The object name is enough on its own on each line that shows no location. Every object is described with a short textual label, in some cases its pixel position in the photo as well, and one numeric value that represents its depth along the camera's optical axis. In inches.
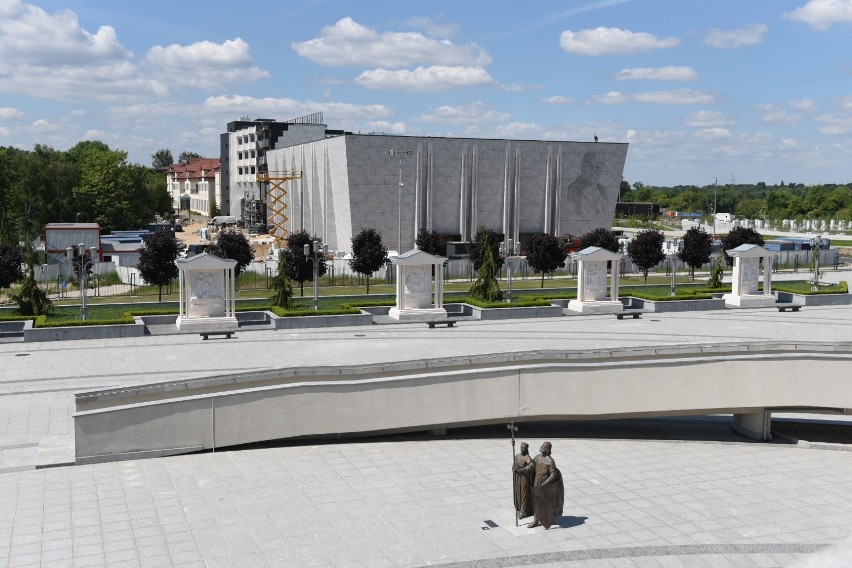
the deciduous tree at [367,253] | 1672.0
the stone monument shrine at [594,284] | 1355.8
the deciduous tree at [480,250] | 1713.8
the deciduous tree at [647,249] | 1829.2
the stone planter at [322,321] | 1210.0
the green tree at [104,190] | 3223.4
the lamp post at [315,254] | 1330.0
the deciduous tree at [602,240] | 1897.1
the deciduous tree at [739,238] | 1911.9
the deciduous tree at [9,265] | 1562.5
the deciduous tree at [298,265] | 1568.7
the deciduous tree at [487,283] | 1413.6
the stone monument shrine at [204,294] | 1152.8
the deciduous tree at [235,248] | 1630.2
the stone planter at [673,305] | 1404.7
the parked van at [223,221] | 3503.4
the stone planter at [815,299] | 1479.0
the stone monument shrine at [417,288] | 1272.1
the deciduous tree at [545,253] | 1782.7
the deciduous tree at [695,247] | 1862.7
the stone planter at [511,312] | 1327.5
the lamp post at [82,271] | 1199.9
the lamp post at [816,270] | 1647.1
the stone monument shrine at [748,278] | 1439.5
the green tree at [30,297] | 1226.0
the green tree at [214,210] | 4401.1
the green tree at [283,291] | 1304.5
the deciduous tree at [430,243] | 1921.8
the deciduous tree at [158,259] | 1501.0
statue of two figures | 455.5
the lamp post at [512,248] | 2312.0
